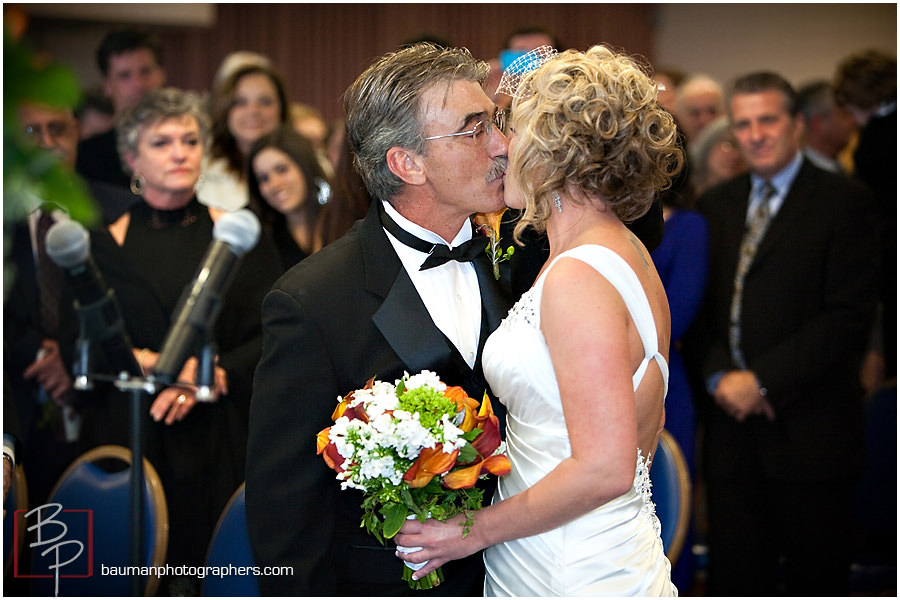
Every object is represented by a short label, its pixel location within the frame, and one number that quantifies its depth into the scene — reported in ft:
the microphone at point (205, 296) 10.36
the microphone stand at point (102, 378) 10.21
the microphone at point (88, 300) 10.57
